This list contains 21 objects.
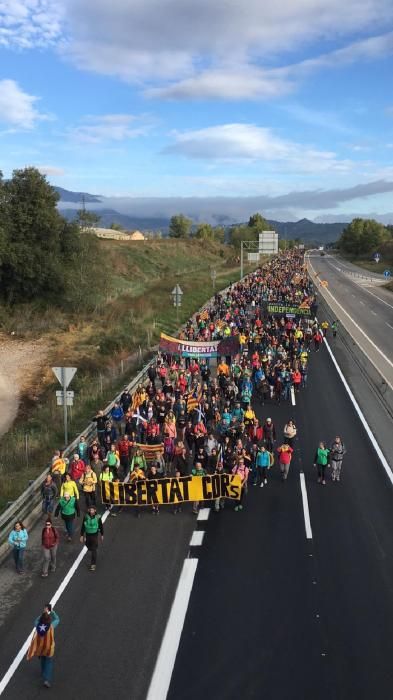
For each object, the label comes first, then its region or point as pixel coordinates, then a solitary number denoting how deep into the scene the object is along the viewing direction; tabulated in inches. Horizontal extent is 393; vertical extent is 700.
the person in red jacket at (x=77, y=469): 597.0
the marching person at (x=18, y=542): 458.3
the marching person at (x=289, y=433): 713.0
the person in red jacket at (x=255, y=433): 721.6
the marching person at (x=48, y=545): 458.3
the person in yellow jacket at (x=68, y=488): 532.4
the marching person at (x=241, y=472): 589.3
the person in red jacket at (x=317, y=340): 1402.6
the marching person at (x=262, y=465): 639.8
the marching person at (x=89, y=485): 574.9
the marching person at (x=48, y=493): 553.0
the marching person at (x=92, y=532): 475.2
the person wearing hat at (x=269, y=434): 720.3
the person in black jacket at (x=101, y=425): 732.7
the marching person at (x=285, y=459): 655.1
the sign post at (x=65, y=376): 668.1
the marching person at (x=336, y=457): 641.6
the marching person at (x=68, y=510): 524.7
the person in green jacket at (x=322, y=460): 640.4
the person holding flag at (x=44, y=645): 342.6
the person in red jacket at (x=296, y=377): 1018.7
